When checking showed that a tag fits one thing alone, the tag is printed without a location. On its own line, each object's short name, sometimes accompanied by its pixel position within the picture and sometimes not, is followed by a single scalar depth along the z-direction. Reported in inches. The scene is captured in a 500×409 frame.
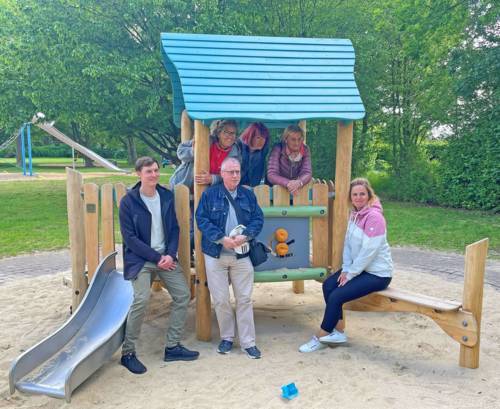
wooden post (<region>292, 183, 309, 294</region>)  187.3
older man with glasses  163.6
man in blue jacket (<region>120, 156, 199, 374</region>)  156.9
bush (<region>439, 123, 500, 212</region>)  543.5
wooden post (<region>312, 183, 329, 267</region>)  189.6
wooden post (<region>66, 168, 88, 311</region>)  185.8
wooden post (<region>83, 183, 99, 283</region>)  184.2
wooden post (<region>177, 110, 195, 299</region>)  229.9
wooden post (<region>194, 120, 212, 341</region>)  173.9
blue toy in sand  137.6
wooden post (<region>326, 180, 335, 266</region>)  197.2
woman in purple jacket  189.6
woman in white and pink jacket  165.0
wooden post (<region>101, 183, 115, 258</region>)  180.5
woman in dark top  196.5
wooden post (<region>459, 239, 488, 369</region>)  153.9
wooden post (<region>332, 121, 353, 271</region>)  185.2
